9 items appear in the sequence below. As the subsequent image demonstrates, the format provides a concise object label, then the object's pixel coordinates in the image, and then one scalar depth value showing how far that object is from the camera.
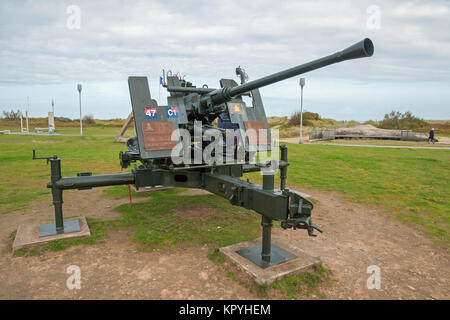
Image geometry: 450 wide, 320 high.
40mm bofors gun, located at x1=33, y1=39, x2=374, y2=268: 3.65
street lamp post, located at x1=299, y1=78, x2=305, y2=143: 25.08
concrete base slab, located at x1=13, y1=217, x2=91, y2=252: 4.49
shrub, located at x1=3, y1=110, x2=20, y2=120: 58.98
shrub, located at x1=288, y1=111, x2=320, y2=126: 43.80
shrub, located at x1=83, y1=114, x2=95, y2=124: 62.69
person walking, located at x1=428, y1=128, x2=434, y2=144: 25.81
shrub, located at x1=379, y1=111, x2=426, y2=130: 39.06
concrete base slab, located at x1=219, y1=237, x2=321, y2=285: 3.50
